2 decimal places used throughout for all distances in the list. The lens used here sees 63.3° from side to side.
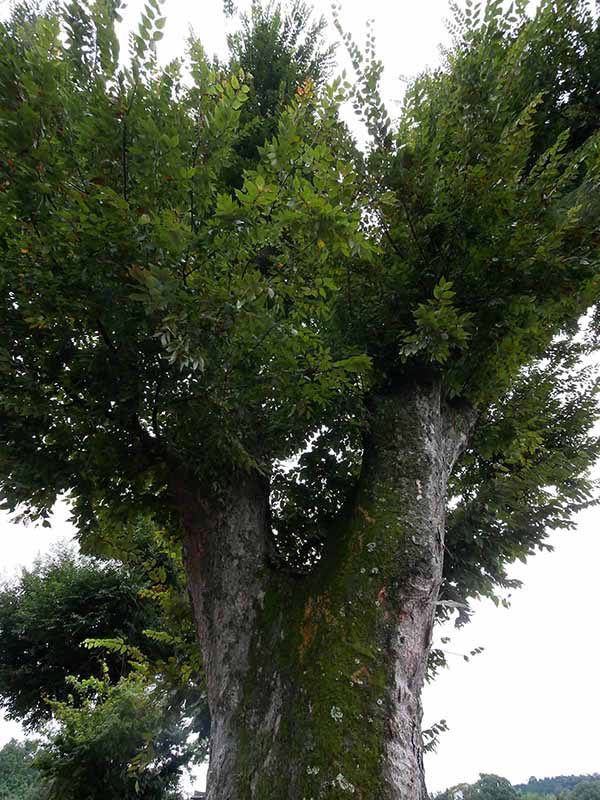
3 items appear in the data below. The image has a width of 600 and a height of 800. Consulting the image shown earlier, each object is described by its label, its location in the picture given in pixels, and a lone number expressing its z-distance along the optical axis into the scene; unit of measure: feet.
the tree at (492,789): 47.95
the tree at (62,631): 35.47
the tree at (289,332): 7.14
